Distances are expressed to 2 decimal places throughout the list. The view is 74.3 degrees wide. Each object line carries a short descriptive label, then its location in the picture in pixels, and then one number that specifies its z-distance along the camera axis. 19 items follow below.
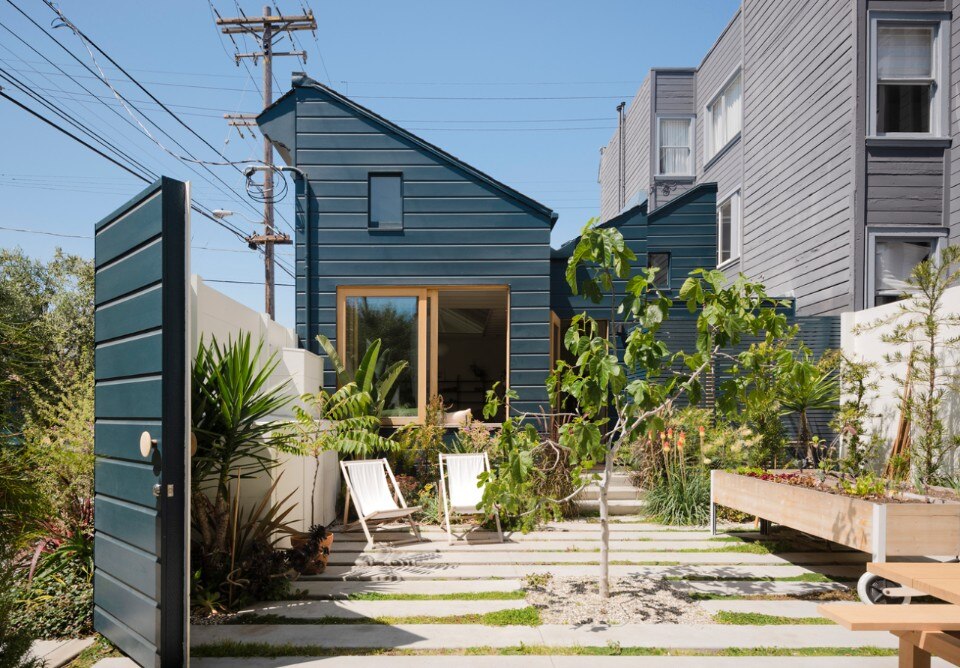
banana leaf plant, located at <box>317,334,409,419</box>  8.48
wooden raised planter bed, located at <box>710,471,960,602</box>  4.50
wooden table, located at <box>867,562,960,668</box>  2.78
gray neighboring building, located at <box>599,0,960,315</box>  8.13
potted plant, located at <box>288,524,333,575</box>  5.20
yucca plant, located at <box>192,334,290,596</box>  4.31
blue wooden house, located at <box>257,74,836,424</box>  8.90
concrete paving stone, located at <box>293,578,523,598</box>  4.99
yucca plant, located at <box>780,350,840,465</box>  7.48
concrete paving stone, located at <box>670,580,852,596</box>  4.95
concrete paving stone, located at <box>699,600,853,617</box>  4.49
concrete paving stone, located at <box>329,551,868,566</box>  5.87
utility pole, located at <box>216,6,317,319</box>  13.82
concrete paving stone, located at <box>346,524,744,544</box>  6.77
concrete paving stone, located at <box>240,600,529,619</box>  4.47
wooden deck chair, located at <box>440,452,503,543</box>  7.01
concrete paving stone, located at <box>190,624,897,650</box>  3.93
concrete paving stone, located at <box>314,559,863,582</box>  5.40
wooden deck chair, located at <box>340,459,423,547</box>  6.65
